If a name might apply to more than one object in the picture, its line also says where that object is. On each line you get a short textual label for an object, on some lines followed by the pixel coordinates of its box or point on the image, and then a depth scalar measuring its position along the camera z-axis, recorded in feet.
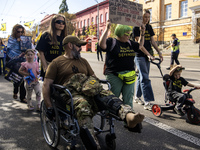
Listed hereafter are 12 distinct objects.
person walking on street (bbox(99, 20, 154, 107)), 9.24
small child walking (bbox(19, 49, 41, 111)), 12.45
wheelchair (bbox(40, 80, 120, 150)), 6.78
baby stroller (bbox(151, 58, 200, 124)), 9.84
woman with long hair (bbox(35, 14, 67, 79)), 10.49
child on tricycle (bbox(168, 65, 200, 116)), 10.79
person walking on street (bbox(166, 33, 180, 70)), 32.33
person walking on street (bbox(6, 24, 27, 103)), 13.91
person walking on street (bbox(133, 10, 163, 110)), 12.18
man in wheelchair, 5.87
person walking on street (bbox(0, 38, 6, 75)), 28.97
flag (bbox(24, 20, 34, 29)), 47.83
